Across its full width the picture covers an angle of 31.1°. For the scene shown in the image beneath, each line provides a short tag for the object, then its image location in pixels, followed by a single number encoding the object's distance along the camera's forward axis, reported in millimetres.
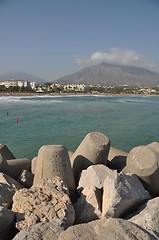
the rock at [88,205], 4551
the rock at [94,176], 5301
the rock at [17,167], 6508
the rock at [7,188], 4633
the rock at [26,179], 5927
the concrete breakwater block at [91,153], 6469
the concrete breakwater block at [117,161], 7016
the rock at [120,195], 4336
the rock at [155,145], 7212
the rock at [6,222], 3883
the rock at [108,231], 3143
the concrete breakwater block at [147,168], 5488
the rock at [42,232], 3332
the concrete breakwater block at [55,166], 5523
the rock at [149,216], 4064
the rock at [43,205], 3980
